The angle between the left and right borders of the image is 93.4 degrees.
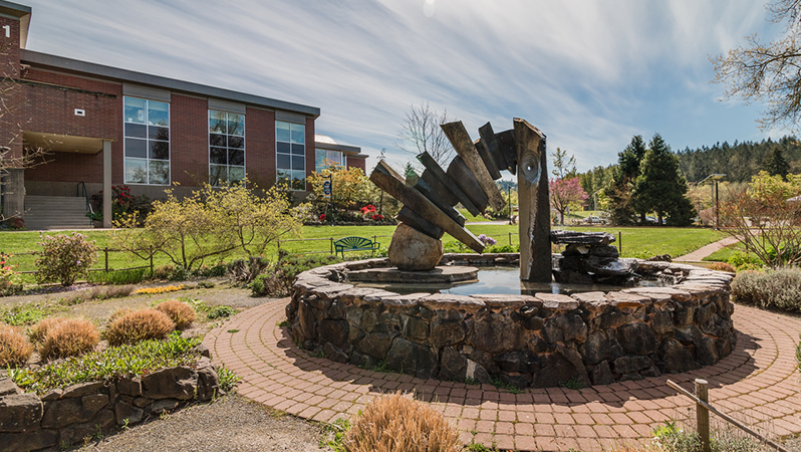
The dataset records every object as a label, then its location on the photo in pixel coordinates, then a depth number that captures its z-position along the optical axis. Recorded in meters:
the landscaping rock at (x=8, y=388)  3.11
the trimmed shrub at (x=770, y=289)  7.07
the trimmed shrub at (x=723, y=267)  10.12
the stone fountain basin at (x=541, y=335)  4.05
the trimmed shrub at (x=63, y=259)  10.30
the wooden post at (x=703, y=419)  2.39
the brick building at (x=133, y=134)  18.16
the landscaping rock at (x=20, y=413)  2.94
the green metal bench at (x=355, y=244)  13.20
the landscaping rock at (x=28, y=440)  2.93
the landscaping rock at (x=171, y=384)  3.56
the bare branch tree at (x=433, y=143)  28.81
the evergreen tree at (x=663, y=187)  33.84
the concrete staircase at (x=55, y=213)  18.16
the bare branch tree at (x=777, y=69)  12.52
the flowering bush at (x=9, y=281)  9.60
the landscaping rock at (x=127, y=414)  3.37
